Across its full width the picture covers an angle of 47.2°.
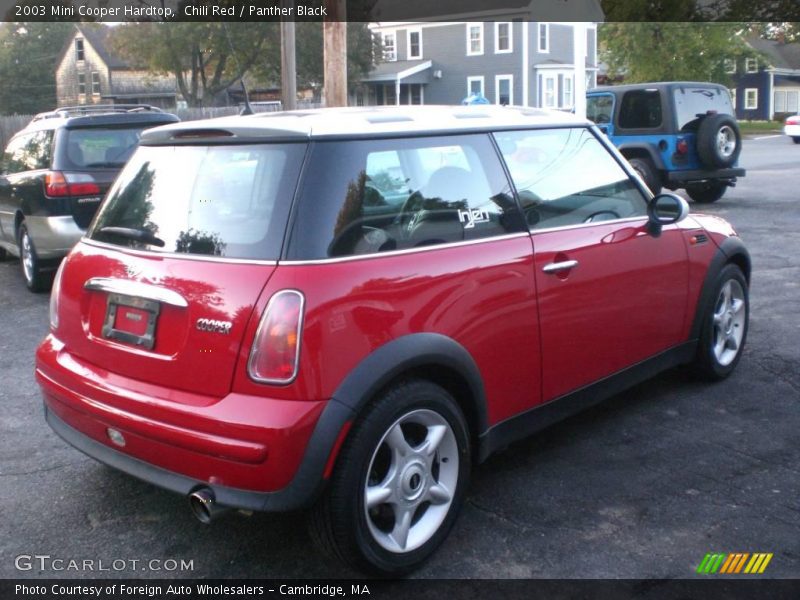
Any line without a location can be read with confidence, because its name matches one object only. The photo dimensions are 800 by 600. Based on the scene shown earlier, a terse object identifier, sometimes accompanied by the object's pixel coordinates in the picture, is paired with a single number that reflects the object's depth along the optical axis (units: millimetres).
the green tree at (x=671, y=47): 43406
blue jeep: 14531
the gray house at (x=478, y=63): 45844
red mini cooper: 3096
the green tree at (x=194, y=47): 44250
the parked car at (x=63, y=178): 8594
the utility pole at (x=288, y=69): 12453
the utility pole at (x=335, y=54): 10555
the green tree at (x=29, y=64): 60469
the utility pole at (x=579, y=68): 15438
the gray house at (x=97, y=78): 57281
